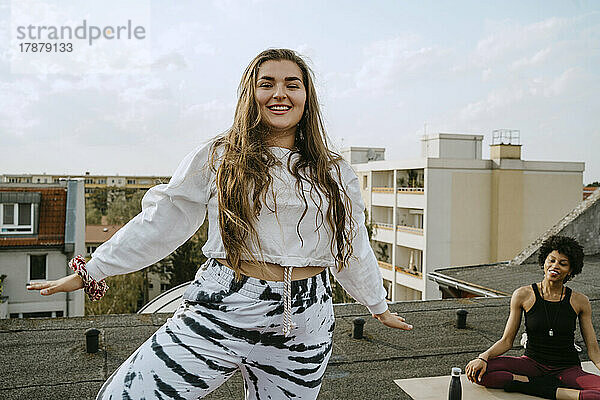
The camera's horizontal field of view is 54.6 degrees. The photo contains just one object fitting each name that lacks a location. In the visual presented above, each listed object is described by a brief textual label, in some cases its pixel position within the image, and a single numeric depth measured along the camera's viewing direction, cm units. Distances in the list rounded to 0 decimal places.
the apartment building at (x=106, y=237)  2011
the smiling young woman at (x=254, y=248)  133
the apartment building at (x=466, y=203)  2488
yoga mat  282
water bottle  267
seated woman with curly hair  278
